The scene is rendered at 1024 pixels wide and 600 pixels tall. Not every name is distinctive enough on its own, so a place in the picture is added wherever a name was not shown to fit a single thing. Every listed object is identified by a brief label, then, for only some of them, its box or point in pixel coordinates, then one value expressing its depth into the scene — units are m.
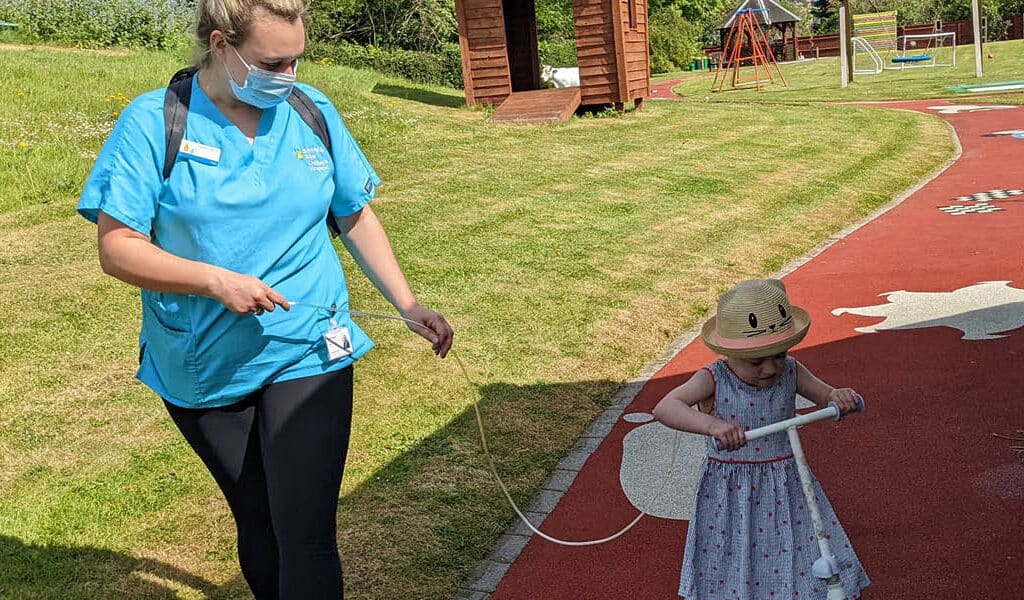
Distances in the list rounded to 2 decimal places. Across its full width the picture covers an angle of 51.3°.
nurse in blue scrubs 2.91
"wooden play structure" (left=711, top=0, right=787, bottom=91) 35.97
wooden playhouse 20.64
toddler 3.54
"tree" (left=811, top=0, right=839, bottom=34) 76.75
